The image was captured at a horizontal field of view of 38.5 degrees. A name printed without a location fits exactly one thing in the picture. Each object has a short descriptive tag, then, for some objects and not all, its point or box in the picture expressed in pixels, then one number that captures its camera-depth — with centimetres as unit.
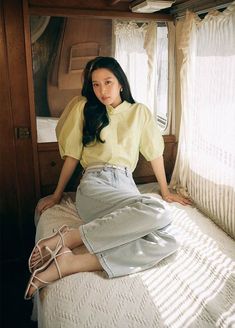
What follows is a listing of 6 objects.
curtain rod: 156
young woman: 143
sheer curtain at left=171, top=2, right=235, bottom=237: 164
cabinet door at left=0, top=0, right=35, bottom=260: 190
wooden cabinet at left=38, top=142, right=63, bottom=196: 212
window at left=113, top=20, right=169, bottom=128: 210
